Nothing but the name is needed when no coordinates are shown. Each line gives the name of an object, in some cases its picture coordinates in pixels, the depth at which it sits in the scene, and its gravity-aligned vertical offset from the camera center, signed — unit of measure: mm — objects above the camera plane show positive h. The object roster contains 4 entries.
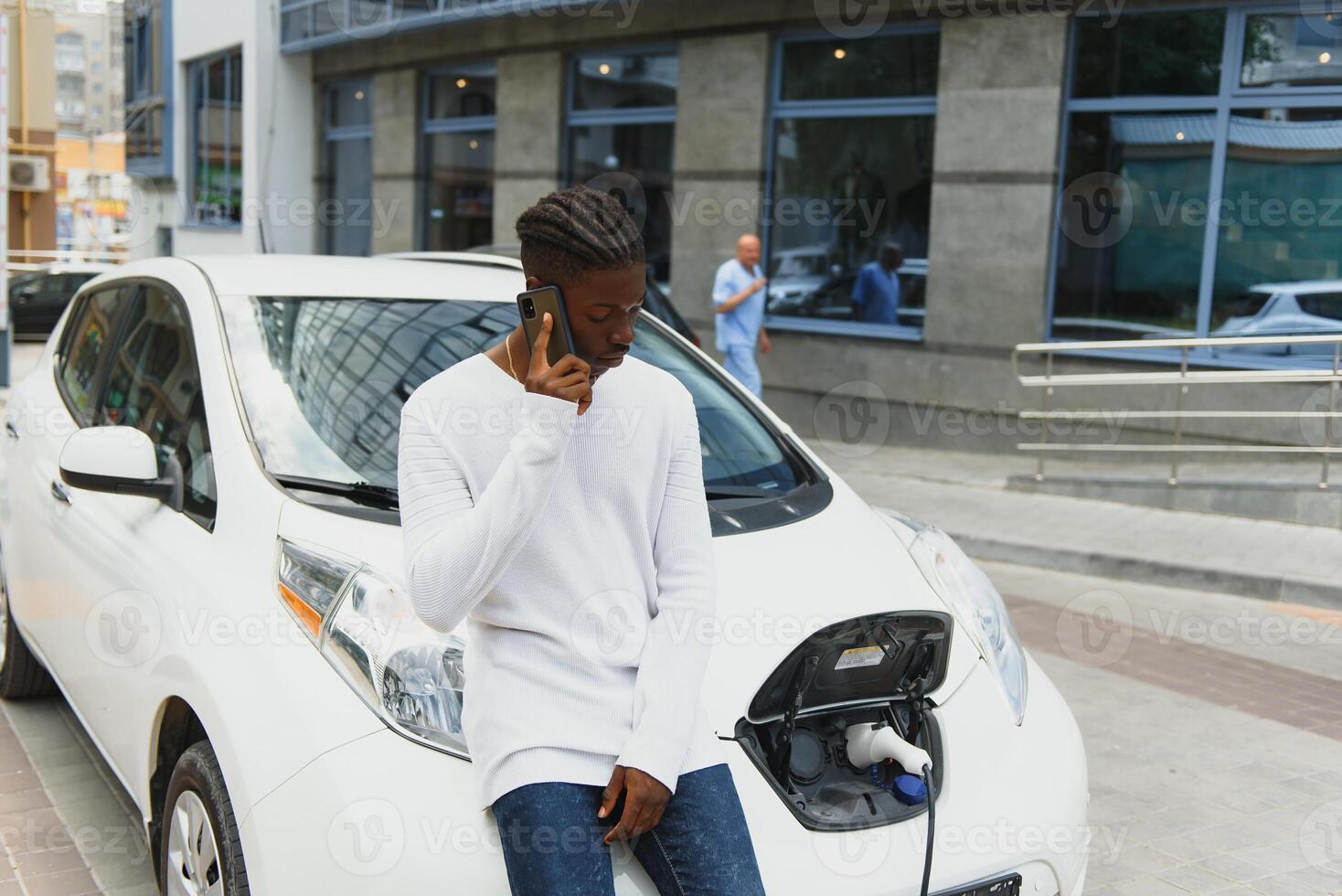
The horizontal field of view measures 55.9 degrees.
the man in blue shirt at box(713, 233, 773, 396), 11219 -654
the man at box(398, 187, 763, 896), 2096 -600
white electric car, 2377 -875
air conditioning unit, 29438 +1014
